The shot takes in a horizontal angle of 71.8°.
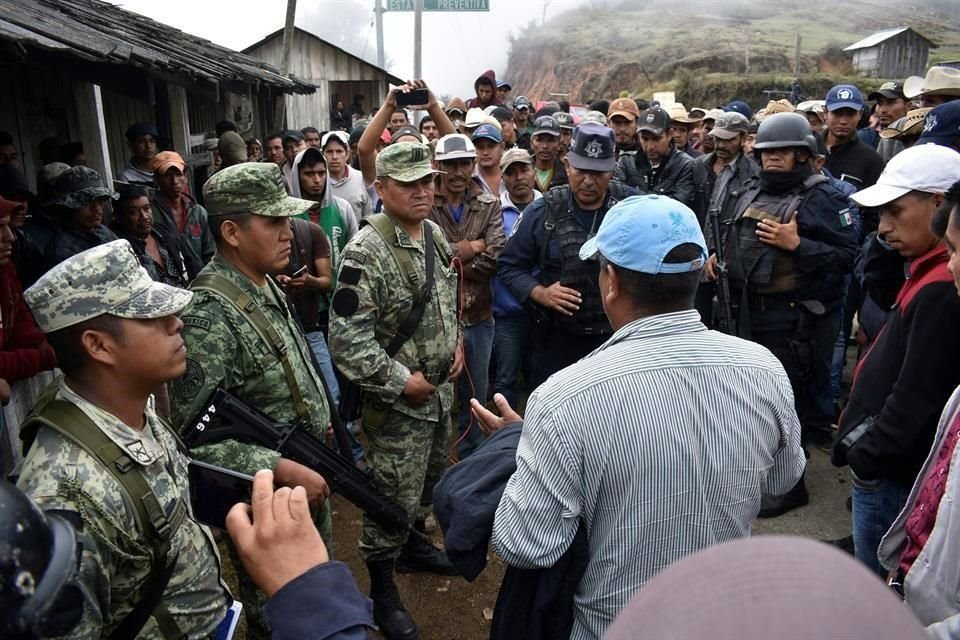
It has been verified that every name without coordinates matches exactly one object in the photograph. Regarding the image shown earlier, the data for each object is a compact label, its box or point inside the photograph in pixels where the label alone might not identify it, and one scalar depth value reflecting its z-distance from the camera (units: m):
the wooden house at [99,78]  3.78
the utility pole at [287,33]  11.45
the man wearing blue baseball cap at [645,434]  1.67
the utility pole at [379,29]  16.10
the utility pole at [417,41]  14.00
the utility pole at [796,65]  36.94
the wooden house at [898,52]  34.03
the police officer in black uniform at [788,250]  4.02
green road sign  13.47
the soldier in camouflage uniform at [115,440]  1.66
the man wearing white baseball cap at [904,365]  2.32
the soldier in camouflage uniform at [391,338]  3.16
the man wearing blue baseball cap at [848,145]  5.79
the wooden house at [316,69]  16.81
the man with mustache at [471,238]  4.73
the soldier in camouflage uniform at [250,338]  2.45
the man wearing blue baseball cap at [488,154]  5.57
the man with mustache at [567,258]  3.97
